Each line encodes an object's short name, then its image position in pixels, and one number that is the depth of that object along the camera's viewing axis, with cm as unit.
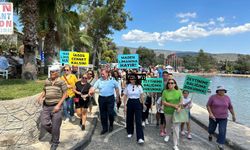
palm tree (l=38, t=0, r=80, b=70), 923
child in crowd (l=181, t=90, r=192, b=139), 469
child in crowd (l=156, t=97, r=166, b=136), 502
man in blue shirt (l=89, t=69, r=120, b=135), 492
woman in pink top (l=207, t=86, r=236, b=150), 438
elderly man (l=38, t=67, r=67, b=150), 364
